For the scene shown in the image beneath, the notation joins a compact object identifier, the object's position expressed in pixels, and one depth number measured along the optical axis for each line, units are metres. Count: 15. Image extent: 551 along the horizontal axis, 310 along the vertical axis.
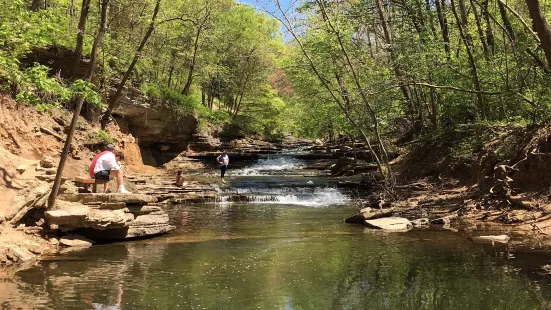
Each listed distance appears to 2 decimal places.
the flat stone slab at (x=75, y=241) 9.44
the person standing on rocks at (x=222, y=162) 23.77
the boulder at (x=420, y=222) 12.18
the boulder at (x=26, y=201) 8.91
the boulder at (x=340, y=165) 27.68
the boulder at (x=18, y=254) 7.91
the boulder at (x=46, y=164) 12.10
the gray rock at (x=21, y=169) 10.30
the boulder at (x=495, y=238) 9.63
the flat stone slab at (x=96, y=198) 10.76
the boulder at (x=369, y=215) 13.02
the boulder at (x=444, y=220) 12.25
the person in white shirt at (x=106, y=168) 11.77
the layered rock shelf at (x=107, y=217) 9.57
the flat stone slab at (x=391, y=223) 11.95
